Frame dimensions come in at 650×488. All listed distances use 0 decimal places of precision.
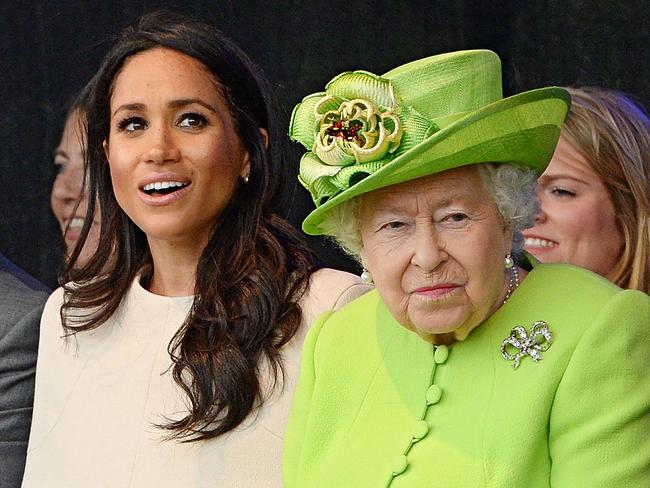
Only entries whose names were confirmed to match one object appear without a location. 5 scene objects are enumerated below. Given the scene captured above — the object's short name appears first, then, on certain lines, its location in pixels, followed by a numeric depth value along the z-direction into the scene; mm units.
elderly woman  4617
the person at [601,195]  7316
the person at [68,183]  9555
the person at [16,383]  7203
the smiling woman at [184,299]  6137
